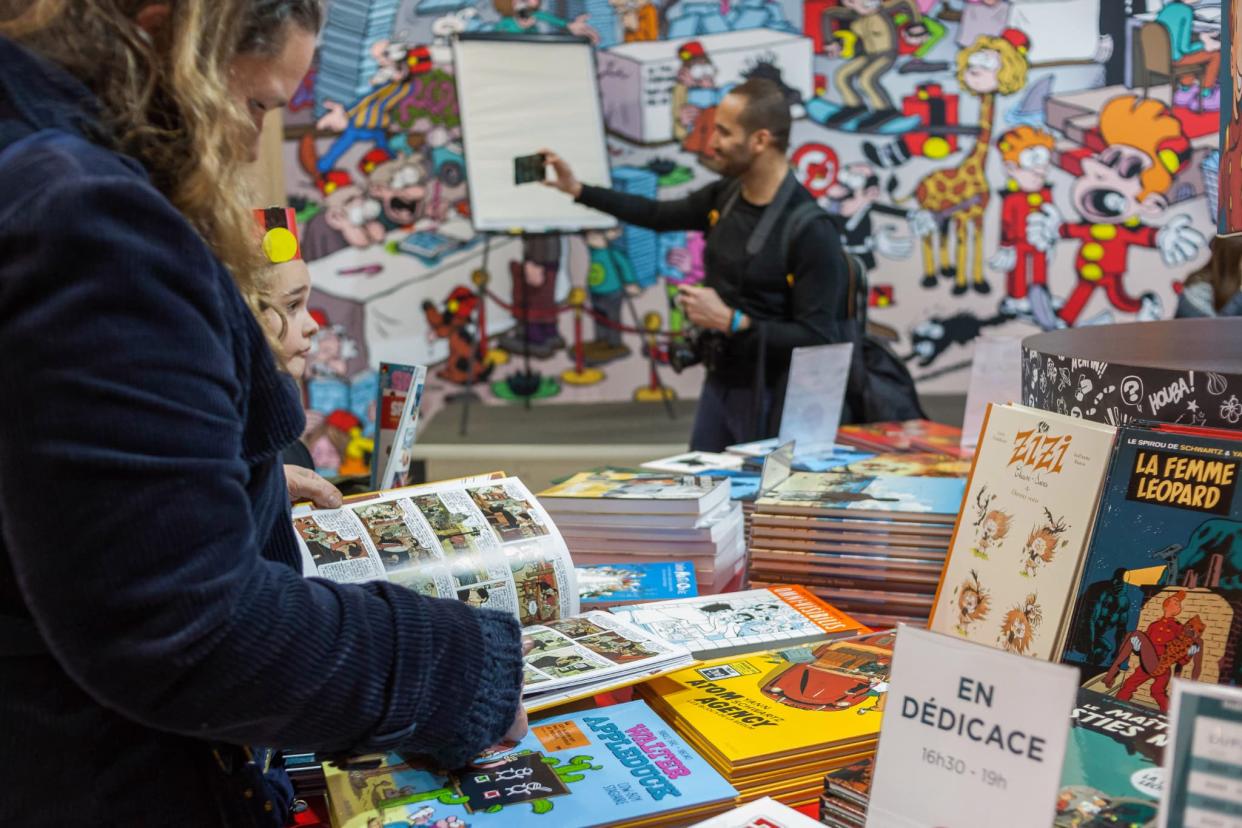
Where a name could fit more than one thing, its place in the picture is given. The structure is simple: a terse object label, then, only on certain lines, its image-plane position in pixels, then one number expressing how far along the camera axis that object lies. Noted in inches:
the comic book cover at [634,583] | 56.8
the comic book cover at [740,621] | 49.8
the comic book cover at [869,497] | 56.8
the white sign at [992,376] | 84.8
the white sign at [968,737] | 26.2
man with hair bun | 117.5
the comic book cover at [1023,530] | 39.1
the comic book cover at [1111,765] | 29.9
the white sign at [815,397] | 84.0
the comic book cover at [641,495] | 60.6
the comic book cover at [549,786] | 35.0
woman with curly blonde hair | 25.1
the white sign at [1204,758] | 23.1
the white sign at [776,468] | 63.1
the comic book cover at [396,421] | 62.0
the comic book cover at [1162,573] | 35.2
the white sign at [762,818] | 33.1
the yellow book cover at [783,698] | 39.3
